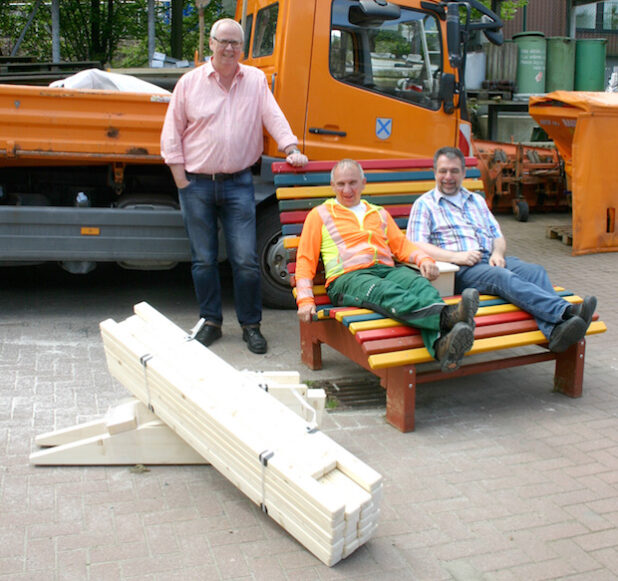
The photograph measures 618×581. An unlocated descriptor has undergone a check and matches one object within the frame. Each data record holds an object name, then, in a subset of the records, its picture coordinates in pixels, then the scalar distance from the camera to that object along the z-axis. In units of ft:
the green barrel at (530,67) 54.75
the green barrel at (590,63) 57.67
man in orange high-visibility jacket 13.17
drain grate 14.57
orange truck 18.42
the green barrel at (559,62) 56.34
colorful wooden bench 13.16
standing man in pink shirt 16.76
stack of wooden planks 9.14
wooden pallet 30.58
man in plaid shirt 14.96
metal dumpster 27.96
